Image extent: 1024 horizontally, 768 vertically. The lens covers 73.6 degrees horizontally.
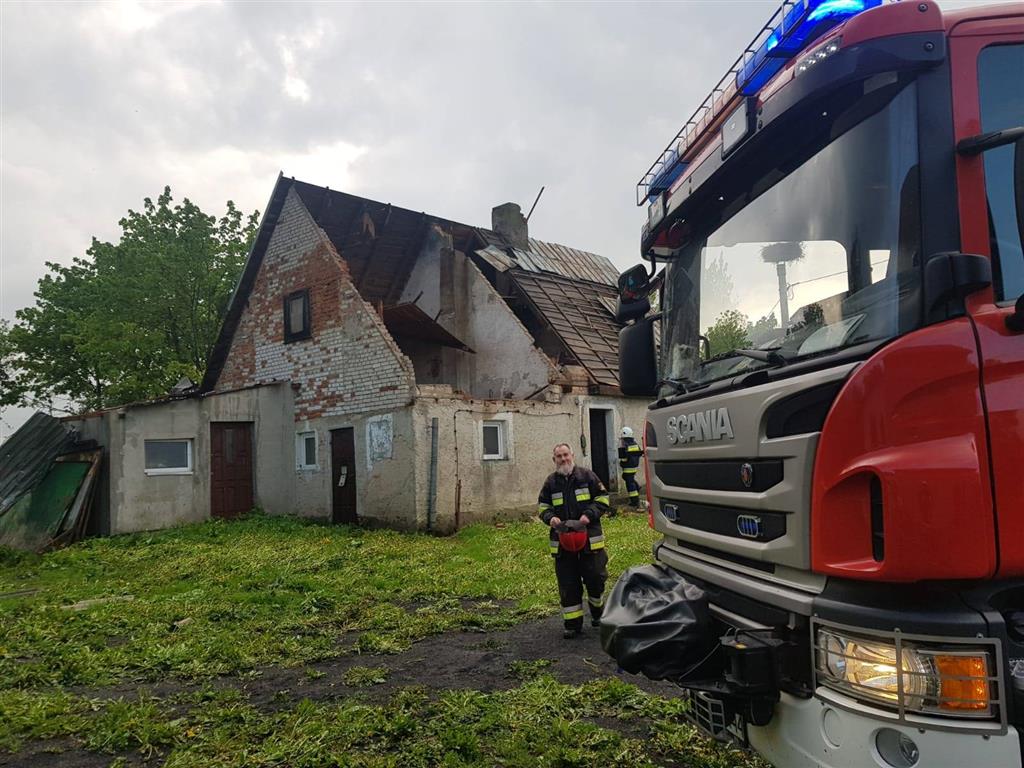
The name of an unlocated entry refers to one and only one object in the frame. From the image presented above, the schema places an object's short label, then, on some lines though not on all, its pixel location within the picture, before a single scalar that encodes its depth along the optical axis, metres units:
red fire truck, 1.87
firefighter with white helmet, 13.28
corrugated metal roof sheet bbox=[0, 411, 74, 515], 12.41
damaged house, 13.23
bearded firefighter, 5.77
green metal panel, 12.46
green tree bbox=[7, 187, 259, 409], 26.31
